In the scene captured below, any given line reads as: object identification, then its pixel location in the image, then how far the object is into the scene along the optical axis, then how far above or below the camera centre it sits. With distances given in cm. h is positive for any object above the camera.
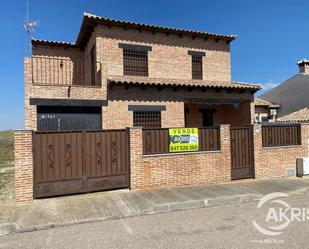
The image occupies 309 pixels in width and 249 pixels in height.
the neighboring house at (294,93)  2262 +362
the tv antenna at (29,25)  1392 +590
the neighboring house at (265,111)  2234 +193
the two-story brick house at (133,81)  1109 +261
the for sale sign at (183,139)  910 -20
